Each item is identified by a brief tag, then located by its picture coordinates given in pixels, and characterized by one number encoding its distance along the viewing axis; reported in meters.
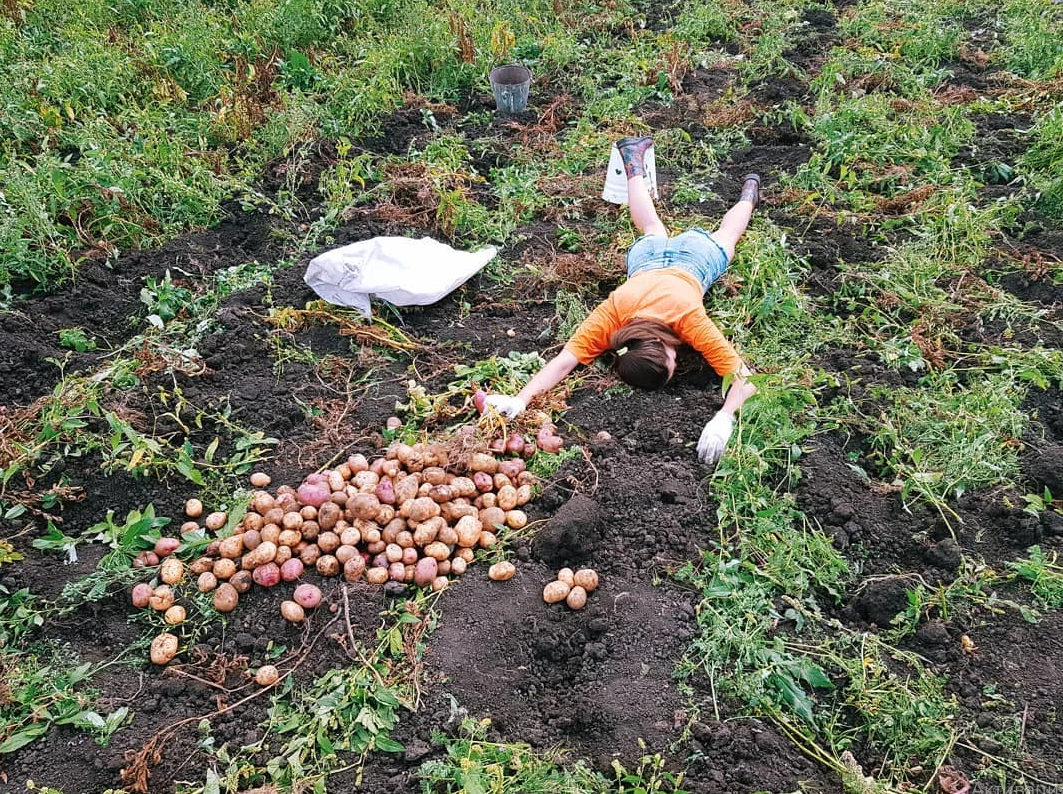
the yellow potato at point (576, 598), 2.82
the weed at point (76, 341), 3.96
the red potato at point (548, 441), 3.38
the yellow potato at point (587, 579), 2.87
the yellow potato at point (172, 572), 2.88
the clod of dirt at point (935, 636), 2.62
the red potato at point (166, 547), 2.99
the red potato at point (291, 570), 2.89
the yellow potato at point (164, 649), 2.69
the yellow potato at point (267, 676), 2.62
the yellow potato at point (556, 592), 2.83
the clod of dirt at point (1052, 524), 2.90
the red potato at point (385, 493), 3.07
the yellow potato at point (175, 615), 2.78
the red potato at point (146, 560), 2.96
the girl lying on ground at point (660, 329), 3.49
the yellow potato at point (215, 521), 3.09
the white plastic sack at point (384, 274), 4.12
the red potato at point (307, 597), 2.81
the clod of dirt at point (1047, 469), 3.04
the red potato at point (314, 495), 3.04
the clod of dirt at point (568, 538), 2.95
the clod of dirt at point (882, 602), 2.72
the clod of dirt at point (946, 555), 2.83
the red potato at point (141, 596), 2.84
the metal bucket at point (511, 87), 5.84
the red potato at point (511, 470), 3.26
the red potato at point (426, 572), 2.90
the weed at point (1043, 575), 2.69
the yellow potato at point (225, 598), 2.83
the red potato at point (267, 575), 2.87
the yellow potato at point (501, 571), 2.91
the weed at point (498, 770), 2.31
